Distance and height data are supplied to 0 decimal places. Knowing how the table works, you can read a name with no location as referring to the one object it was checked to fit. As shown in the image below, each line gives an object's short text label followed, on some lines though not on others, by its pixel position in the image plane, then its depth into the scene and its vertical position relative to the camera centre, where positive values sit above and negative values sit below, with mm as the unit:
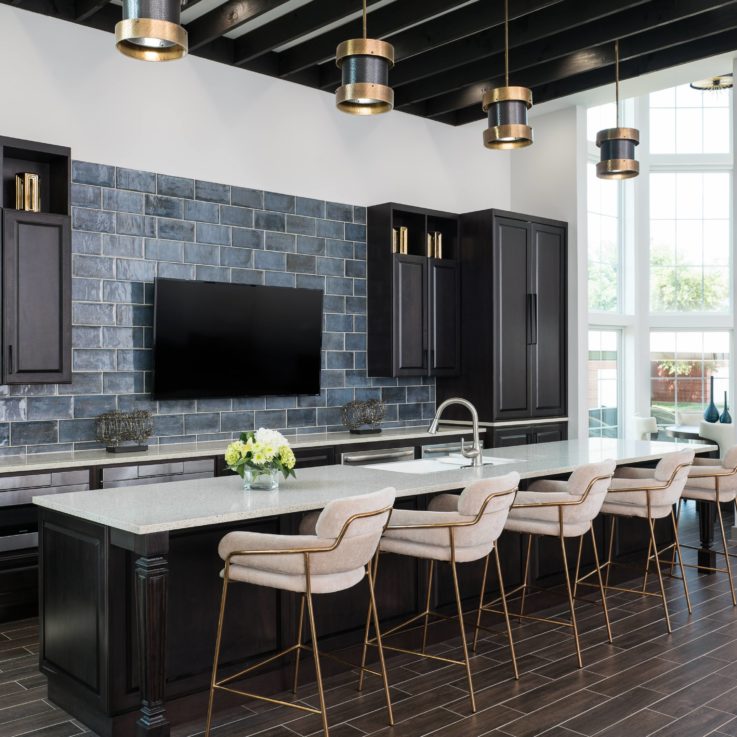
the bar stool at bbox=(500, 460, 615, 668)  4023 -681
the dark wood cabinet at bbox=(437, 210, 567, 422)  7184 +454
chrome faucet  4445 -451
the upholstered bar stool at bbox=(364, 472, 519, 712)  3477 -672
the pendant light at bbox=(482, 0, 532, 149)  4363 +1313
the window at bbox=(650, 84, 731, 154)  9445 +2737
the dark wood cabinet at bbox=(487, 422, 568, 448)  7166 -583
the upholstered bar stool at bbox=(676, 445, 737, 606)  5125 -716
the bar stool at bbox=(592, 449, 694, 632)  4570 -685
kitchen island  2953 -885
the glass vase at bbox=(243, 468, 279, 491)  3557 -467
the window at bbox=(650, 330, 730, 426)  9414 -46
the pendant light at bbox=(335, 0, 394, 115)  3629 +1301
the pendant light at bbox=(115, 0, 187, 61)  2926 +1209
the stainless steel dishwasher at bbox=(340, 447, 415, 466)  6203 -659
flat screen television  5719 +214
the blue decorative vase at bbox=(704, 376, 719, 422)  8148 -449
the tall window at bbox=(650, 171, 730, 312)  9461 +1413
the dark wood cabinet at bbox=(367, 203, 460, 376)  6875 +615
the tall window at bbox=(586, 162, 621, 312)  8664 +1304
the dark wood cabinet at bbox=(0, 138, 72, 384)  4805 +555
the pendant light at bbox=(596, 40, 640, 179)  5141 +1304
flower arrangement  3504 -363
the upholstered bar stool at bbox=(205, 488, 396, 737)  2994 -670
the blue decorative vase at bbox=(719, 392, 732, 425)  8163 -497
